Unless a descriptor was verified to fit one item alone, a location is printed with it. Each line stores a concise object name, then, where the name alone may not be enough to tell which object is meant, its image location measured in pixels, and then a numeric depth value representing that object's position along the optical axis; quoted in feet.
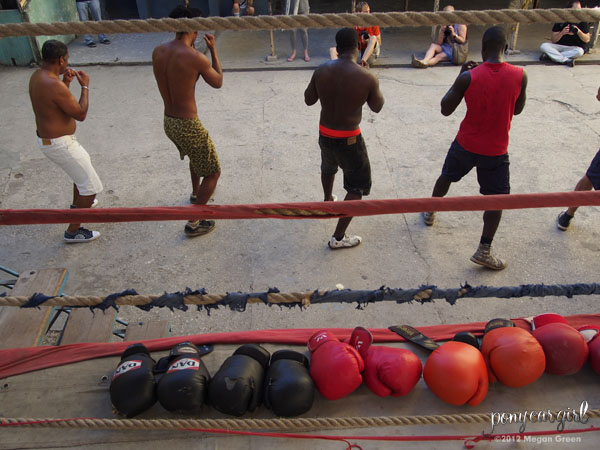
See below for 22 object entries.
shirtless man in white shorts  11.90
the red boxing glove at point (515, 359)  6.75
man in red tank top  10.63
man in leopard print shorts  12.22
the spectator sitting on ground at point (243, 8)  28.78
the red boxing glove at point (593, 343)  7.14
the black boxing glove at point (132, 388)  6.53
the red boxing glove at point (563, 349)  6.97
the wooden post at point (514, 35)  26.90
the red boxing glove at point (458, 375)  6.54
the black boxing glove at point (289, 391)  6.53
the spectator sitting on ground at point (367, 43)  25.53
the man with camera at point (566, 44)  25.20
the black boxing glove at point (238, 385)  6.47
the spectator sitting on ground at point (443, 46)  25.73
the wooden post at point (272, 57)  27.02
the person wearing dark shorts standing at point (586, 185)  12.33
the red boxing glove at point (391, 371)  6.76
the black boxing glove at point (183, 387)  6.48
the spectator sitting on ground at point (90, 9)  29.14
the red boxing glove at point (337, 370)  6.72
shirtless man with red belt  11.22
